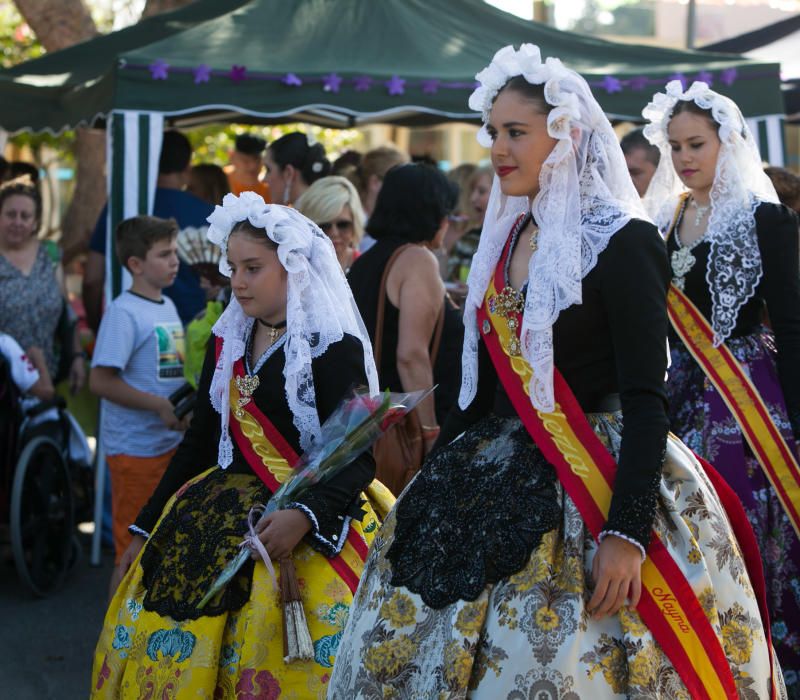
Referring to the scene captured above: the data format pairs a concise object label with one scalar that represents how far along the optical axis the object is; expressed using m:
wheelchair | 6.15
